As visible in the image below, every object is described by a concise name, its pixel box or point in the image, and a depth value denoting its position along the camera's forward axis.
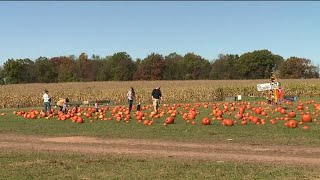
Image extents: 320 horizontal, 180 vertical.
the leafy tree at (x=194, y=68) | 120.31
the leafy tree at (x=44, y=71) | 115.62
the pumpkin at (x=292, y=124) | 18.94
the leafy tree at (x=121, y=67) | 112.44
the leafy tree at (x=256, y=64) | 116.69
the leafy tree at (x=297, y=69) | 110.62
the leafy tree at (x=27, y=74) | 116.31
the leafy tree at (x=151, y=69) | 114.94
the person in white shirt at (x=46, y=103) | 32.81
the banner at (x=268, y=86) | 27.70
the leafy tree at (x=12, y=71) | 112.81
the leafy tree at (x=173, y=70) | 118.06
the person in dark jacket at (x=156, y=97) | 29.03
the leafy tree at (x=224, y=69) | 115.36
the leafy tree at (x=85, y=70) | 123.34
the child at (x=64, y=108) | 30.67
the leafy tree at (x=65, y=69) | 117.56
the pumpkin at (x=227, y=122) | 20.41
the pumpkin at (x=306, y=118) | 20.27
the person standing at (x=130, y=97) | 30.93
